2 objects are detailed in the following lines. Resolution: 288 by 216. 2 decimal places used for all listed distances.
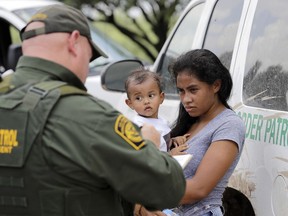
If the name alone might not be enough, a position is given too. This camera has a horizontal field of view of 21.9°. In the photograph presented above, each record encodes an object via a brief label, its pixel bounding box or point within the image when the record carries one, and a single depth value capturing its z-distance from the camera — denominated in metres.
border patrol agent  2.47
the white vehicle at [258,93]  3.34
